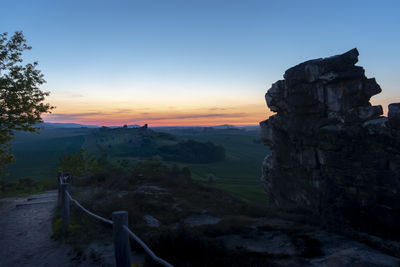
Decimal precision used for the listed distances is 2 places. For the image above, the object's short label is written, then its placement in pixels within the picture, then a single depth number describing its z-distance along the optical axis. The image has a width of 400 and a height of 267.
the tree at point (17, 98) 15.69
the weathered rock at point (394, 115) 13.98
